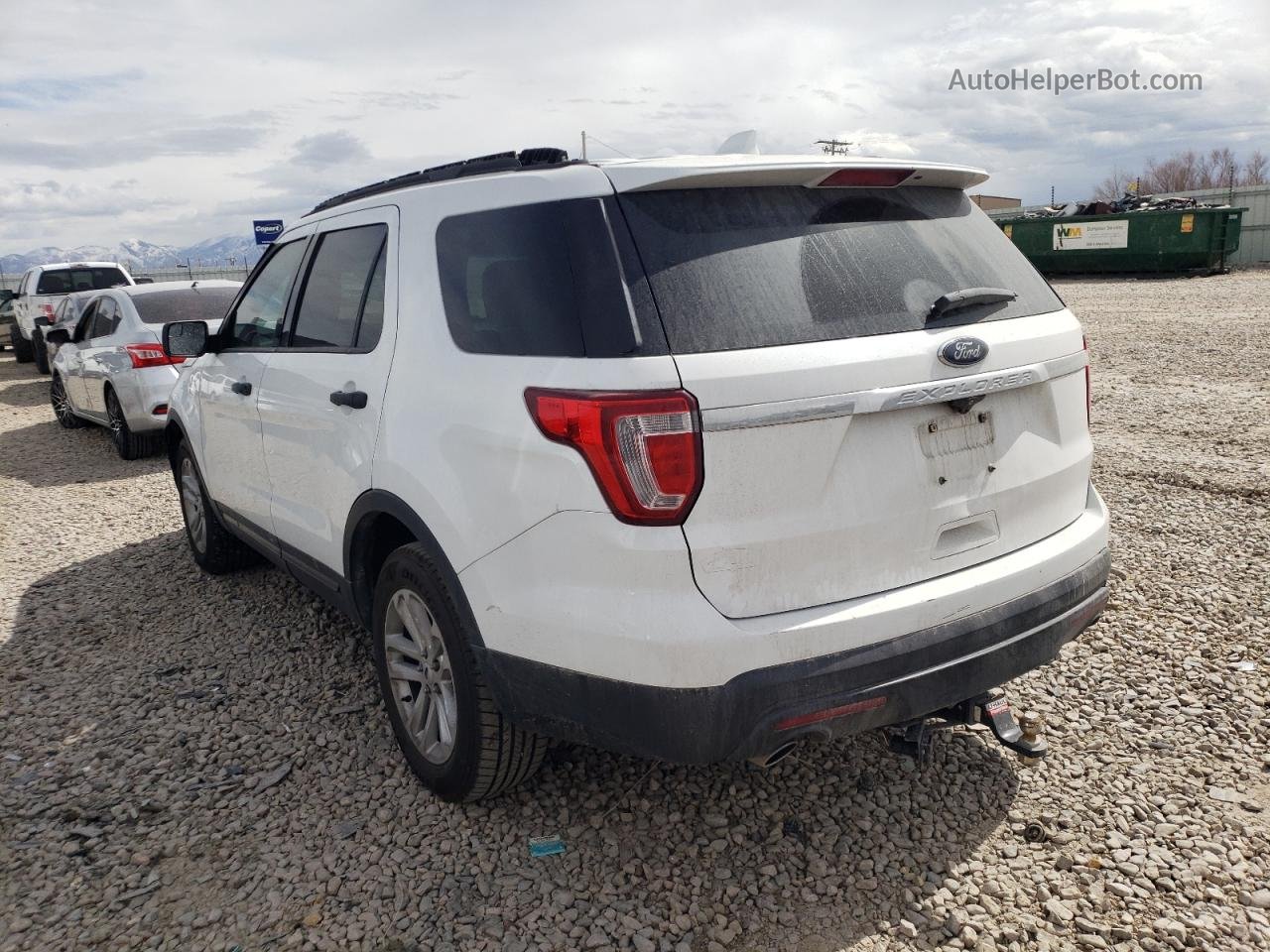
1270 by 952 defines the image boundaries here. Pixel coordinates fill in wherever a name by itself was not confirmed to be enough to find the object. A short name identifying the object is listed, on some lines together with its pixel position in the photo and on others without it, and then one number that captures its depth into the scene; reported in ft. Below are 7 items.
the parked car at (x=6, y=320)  66.59
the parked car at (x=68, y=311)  45.21
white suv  7.62
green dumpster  81.05
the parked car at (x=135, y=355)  29.66
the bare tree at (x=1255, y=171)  219.53
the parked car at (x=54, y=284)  59.31
